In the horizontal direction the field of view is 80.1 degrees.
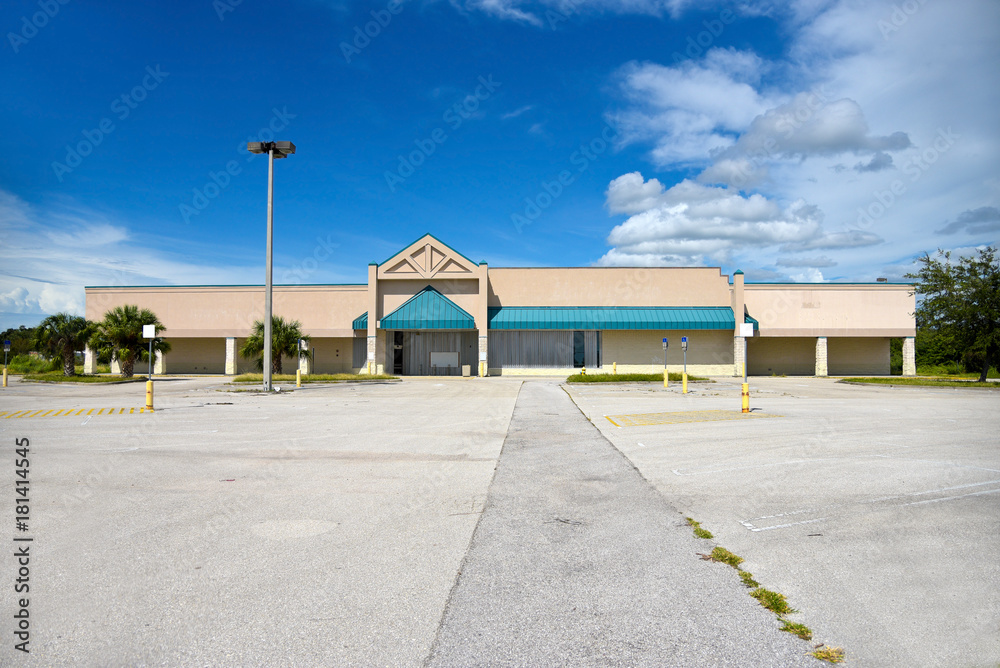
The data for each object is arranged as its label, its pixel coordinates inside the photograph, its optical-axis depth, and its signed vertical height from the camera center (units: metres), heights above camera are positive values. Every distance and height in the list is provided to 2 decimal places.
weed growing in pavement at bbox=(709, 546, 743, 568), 5.07 -1.74
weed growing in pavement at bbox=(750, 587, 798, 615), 4.14 -1.75
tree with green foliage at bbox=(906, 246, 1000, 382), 32.16 +2.92
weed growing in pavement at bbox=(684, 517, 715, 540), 5.83 -1.75
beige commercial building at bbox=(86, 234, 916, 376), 43.28 +2.69
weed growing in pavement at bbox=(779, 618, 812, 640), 3.78 -1.76
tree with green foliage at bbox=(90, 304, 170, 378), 35.78 +0.88
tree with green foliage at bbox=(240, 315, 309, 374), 36.25 +0.69
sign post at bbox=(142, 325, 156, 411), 18.53 -1.35
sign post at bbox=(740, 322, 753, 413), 18.10 +0.70
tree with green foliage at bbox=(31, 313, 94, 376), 37.91 +0.95
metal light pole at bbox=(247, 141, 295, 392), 27.83 +8.92
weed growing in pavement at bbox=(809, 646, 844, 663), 3.50 -1.77
